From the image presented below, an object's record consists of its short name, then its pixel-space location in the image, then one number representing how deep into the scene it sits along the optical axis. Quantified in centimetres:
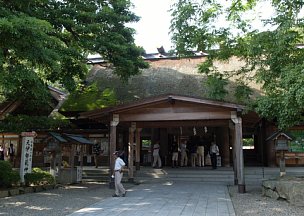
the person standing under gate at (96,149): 2141
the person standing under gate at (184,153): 2097
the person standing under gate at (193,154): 2086
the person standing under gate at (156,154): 1995
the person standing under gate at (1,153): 2122
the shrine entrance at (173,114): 1313
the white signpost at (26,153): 1352
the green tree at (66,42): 939
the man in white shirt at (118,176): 1153
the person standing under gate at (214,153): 1867
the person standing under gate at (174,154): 2039
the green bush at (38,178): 1370
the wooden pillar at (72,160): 1597
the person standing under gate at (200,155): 2084
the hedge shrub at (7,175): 1245
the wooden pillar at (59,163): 1499
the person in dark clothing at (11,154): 2203
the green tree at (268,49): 1025
